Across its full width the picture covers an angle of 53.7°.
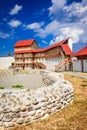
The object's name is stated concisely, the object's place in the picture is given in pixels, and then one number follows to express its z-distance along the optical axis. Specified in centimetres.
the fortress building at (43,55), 1905
